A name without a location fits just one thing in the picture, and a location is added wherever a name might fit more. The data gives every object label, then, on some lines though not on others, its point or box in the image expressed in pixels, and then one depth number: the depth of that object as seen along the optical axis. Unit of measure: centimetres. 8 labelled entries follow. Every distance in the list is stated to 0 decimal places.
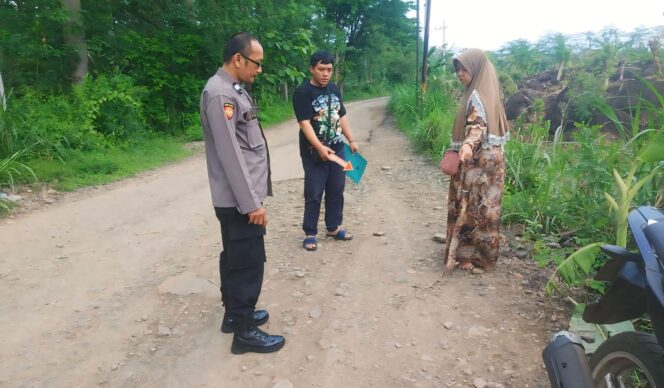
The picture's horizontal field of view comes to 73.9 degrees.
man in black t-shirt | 374
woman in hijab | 319
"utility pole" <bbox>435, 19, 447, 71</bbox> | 1412
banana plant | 249
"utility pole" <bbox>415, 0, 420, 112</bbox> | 1185
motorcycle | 158
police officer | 229
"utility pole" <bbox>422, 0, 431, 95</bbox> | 1154
